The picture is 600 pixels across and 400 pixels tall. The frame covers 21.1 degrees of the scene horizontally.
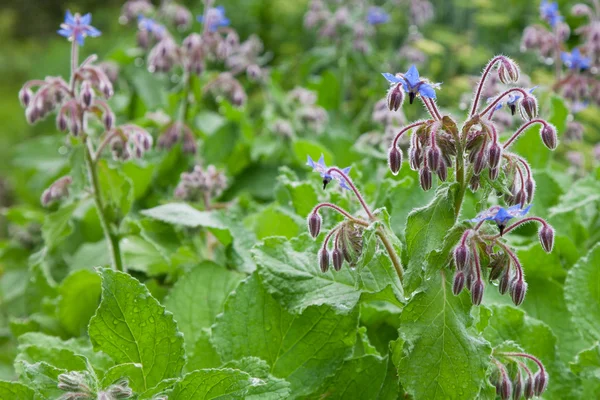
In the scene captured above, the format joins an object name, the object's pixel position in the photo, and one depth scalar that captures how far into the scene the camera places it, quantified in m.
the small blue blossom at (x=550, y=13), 1.11
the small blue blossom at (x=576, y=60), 1.06
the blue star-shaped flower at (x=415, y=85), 0.74
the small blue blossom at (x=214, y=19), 1.12
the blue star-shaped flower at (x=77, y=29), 0.93
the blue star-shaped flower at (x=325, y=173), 0.77
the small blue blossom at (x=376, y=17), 1.47
